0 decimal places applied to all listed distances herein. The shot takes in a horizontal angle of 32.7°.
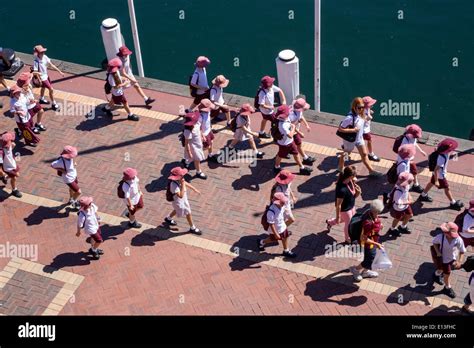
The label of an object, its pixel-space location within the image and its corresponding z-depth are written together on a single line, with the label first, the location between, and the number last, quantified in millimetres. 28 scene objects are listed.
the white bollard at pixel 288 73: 17641
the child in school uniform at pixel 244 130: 16125
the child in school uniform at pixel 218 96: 16688
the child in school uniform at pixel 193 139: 15570
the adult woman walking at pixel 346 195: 14156
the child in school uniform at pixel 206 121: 15969
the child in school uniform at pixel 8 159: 15391
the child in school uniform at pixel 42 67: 17750
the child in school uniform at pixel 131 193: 14430
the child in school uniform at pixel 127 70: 17641
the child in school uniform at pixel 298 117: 15875
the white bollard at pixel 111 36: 19250
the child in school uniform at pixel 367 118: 15500
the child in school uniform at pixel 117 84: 17198
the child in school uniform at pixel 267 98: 16547
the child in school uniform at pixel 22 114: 16484
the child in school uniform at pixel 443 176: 14523
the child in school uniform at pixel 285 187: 13992
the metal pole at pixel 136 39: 19391
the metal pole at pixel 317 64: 17783
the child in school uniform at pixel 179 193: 14281
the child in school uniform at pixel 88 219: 13946
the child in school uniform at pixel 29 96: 16797
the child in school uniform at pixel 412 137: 14922
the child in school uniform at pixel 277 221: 13781
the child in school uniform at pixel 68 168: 14977
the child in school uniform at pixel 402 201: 14039
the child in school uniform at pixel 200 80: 17062
